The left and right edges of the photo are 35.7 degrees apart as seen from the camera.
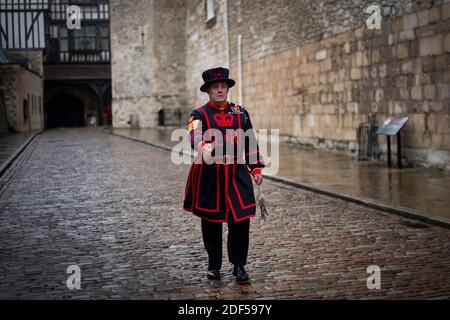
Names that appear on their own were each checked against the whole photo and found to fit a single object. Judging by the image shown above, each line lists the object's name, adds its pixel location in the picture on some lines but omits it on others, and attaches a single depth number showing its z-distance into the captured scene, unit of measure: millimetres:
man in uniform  5160
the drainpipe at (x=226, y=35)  24547
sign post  12217
